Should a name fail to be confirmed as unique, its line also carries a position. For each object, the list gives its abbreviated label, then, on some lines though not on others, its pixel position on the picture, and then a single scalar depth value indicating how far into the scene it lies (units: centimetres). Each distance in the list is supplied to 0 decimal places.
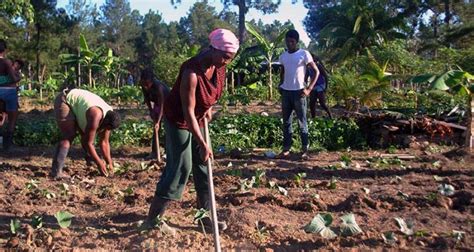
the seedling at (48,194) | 543
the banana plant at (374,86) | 1227
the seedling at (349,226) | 409
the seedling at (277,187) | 539
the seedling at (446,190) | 519
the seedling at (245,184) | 562
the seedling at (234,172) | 657
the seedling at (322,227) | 403
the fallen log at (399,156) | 813
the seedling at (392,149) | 897
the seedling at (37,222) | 429
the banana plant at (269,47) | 1745
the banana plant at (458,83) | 757
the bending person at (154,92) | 702
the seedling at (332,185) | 581
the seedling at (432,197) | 501
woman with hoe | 390
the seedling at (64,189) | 559
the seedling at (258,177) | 594
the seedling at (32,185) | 575
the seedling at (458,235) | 391
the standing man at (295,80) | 779
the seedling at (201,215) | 431
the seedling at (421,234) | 408
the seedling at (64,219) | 424
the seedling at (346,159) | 750
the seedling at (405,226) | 408
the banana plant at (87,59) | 2053
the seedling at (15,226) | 413
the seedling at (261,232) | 415
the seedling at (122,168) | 687
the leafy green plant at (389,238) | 394
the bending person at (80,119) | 618
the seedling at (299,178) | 601
